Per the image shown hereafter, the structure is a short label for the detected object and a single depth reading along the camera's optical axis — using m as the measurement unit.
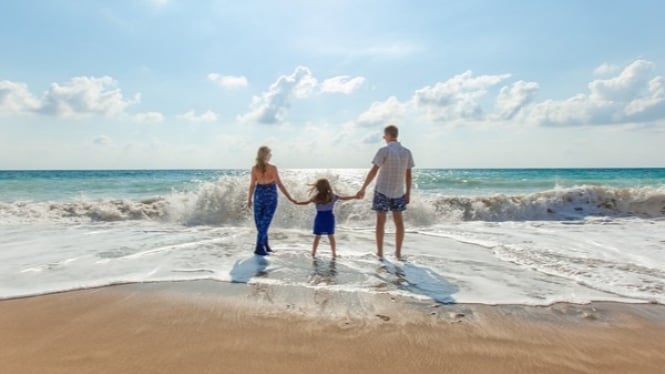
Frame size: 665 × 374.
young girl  6.68
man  6.48
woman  6.86
